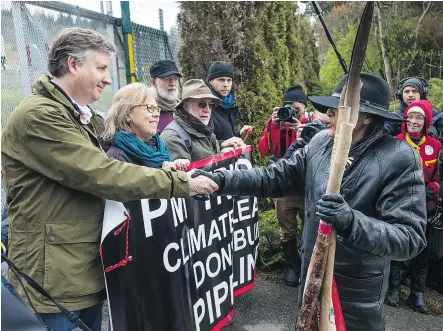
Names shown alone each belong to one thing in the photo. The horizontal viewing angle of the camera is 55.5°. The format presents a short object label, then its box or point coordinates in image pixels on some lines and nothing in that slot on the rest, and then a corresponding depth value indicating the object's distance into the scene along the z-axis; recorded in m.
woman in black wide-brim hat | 1.73
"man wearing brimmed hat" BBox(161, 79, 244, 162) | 3.17
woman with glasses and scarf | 2.56
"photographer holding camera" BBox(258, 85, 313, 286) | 4.24
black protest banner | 2.20
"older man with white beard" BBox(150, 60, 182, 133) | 4.08
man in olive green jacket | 1.82
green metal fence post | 5.12
